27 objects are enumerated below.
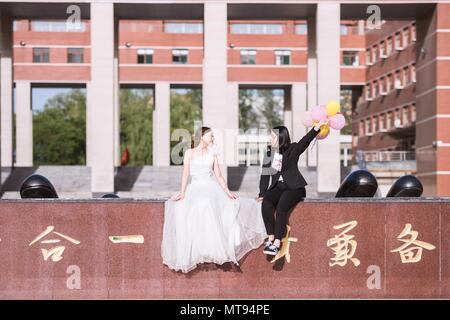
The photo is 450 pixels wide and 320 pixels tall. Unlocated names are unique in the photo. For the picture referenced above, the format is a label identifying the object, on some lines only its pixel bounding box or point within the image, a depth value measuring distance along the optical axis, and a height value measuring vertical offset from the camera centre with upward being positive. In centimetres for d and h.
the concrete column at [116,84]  3709 +291
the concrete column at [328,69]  3531 +342
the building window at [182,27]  6919 +1026
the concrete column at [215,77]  3550 +309
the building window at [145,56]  6444 +730
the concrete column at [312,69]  3875 +380
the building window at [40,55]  6391 +730
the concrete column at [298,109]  4303 +238
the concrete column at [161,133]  5319 +100
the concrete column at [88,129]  4468 +118
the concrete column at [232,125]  4472 +151
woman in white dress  1097 -96
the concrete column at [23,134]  5058 +91
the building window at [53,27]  6665 +1020
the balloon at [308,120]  1122 +38
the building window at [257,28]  6956 +1022
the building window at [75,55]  6462 +744
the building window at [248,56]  6650 +749
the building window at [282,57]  6594 +739
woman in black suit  1088 -49
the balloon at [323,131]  1101 +23
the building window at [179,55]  6514 +744
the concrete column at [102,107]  3531 +179
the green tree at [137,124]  7650 +237
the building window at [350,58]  7011 +772
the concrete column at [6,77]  3847 +344
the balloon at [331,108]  1101 +54
